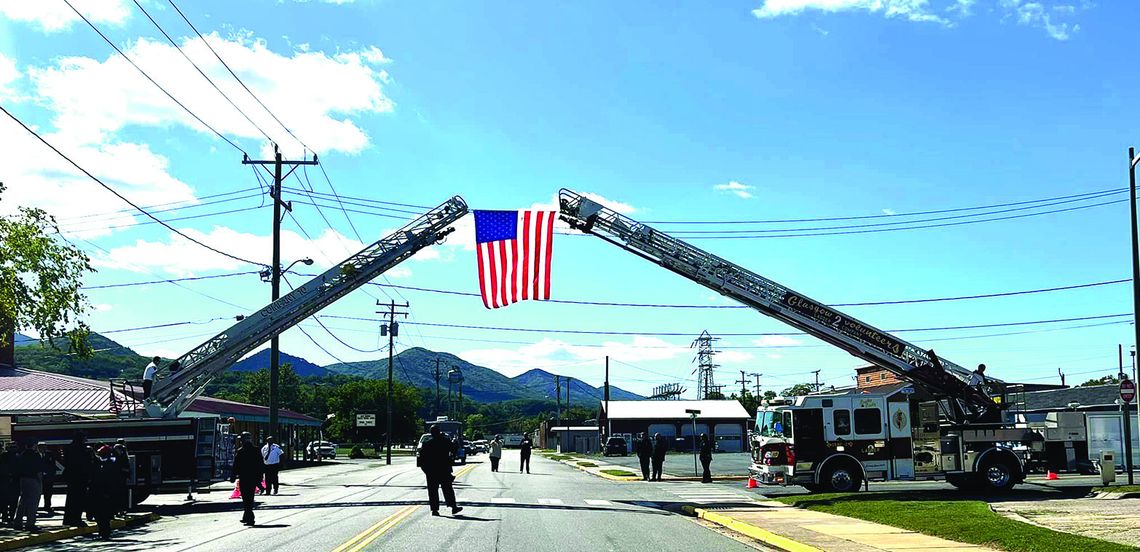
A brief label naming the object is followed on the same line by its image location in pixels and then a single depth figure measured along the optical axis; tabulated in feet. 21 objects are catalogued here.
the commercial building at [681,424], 298.35
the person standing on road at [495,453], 157.38
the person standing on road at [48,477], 76.59
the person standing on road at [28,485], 61.57
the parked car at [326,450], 235.56
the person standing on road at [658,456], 116.98
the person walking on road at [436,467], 64.75
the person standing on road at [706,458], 111.14
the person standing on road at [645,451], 119.96
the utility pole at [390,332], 235.65
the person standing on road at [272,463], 96.07
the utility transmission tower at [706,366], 480.23
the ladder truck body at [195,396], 81.30
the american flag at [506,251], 98.89
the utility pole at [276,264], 124.88
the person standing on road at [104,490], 59.21
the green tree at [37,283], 65.05
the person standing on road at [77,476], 63.00
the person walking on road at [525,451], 153.78
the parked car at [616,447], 254.88
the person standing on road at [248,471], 62.60
